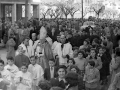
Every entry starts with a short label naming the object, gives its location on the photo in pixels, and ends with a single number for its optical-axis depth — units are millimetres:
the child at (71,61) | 10138
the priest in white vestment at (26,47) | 12414
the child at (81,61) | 11086
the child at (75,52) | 12047
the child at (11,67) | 9983
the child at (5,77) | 8638
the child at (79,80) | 8883
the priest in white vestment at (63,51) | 12328
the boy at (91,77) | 9984
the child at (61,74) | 6617
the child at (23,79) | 9180
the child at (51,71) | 9863
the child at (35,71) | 10132
